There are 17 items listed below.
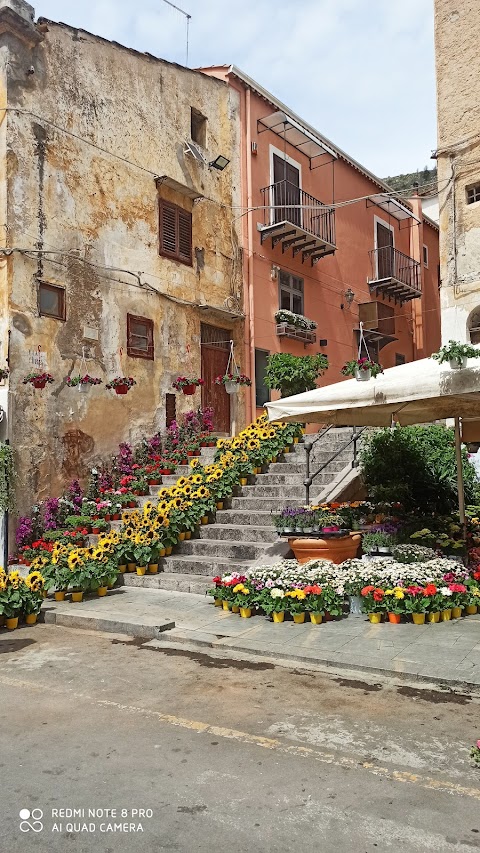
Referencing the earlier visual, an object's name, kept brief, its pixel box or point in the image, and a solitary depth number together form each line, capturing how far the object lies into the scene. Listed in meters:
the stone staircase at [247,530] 9.38
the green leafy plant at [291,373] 14.64
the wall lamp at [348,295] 21.23
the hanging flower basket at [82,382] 11.58
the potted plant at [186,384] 14.31
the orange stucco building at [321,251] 17.25
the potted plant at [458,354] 6.85
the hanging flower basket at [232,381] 14.34
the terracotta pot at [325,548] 8.43
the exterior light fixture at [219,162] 16.02
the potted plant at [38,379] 10.91
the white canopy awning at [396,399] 6.99
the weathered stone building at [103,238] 11.51
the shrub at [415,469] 10.37
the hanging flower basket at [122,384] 12.52
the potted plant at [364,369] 7.87
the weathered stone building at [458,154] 15.07
